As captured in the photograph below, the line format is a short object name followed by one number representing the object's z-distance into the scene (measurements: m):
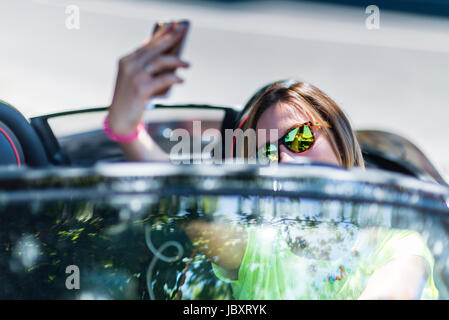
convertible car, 0.94
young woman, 0.96
